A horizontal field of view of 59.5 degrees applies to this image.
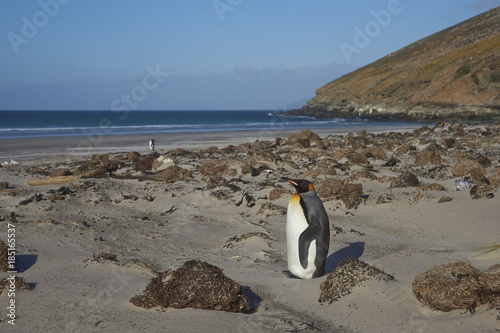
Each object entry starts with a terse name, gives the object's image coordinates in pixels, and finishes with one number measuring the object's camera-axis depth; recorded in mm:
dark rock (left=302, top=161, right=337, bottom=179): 12617
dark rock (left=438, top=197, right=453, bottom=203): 9328
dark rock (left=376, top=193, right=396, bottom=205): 9794
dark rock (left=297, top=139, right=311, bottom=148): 19888
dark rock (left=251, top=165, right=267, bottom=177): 13152
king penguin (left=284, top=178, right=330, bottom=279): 5668
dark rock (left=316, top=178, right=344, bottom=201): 10305
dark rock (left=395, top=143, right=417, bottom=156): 17375
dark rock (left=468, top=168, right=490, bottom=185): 10652
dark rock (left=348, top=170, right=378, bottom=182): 11766
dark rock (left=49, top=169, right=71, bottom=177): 12544
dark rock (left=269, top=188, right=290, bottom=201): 10625
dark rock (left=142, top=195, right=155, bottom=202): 10753
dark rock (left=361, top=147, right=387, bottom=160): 15875
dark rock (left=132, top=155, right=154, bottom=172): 14234
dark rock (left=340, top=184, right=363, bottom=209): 9867
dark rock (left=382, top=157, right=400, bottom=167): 14219
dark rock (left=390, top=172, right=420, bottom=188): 10867
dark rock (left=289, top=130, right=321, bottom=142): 22516
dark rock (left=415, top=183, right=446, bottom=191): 10320
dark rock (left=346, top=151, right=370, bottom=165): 13984
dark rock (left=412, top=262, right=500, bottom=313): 3824
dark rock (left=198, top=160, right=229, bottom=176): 13523
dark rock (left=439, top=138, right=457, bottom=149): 18625
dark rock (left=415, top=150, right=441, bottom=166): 13922
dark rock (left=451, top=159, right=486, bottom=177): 11812
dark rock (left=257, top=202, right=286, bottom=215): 9859
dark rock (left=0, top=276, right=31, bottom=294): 4738
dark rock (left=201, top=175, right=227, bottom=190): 11734
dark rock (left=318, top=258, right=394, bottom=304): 4723
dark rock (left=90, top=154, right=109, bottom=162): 16208
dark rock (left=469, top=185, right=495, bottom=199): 9242
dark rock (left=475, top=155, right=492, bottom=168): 13167
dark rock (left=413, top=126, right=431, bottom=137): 28094
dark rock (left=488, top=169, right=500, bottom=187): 10258
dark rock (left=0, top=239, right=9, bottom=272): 5500
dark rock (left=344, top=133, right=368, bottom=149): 20189
